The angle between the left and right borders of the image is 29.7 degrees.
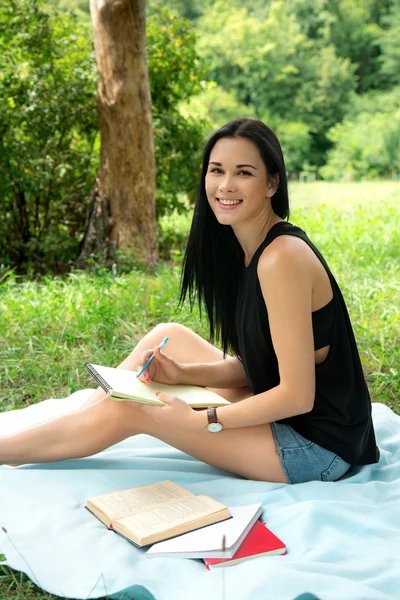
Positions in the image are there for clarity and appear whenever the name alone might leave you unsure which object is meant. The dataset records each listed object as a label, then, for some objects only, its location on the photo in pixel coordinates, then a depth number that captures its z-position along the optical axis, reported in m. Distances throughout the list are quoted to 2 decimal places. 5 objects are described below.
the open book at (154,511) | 2.18
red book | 2.07
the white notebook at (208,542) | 2.08
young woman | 2.35
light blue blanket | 1.95
